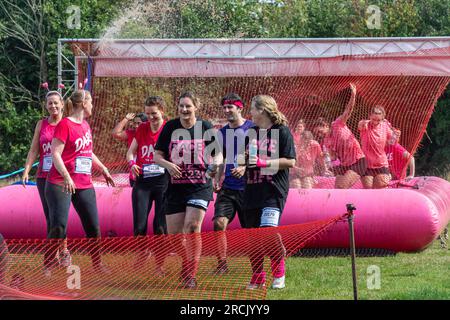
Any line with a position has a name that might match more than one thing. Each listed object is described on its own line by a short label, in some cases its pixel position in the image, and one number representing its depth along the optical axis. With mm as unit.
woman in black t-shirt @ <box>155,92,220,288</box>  13757
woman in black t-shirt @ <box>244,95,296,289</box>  13345
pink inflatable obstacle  17598
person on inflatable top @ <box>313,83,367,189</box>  19916
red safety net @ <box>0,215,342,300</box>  11934
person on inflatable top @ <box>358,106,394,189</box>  19721
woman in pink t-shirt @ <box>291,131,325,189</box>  20279
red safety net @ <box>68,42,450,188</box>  22165
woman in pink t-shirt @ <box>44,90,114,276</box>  14455
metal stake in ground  11246
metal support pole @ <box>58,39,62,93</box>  24707
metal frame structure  24665
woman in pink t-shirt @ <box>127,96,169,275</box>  15614
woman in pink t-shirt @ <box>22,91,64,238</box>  15698
